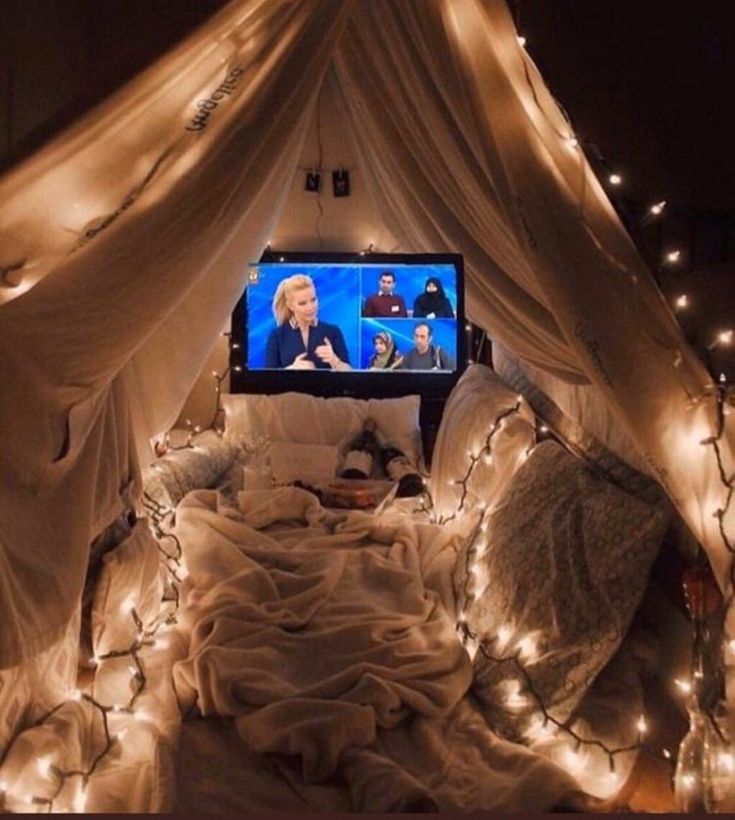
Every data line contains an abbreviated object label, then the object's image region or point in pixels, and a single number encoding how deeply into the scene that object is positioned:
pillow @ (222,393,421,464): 3.79
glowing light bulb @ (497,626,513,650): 2.01
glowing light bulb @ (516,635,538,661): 1.90
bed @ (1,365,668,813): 1.63
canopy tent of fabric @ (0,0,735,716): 1.52
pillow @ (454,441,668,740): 1.78
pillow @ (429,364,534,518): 2.71
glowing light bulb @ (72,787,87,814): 1.54
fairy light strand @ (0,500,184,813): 1.51
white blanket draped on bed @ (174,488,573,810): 1.71
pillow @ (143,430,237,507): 2.93
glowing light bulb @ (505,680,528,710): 1.86
